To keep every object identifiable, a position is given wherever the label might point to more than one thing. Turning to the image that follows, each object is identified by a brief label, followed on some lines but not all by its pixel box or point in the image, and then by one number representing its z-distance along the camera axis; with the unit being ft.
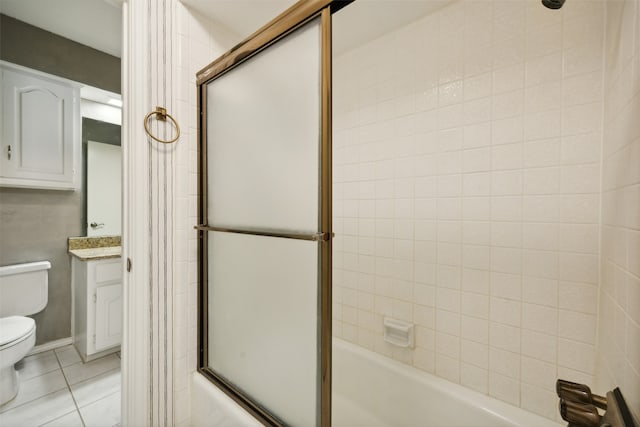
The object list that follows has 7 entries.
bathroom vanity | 6.88
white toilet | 5.36
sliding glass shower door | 2.78
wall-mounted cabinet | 6.42
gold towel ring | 3.85
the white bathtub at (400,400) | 3.84
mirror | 8.05
